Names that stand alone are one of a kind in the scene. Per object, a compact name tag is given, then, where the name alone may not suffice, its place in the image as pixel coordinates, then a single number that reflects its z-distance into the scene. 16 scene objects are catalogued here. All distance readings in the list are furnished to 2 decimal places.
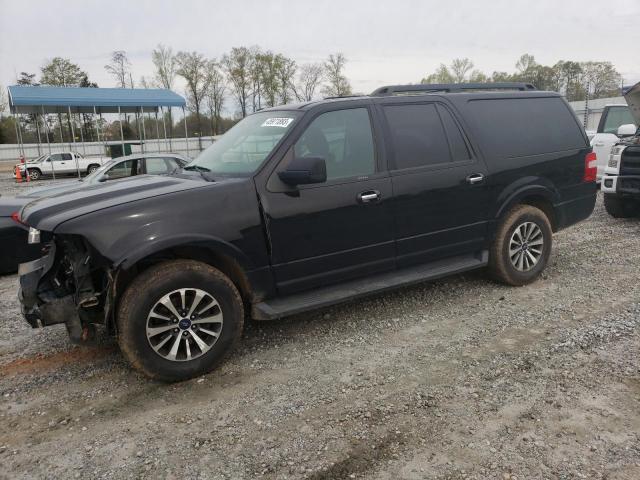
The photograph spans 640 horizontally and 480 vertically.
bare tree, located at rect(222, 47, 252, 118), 60.94
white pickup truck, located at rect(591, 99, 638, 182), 11.35
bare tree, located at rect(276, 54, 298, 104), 62.12
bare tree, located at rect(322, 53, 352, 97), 67.51
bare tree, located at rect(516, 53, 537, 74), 78.95
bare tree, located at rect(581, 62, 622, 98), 67.38
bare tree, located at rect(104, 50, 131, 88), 54.98
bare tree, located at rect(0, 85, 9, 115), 53.56
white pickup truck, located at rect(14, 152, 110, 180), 26.94
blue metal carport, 26.65
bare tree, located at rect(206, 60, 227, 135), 59.33
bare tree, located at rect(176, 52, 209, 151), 57.28
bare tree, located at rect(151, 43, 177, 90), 56.28
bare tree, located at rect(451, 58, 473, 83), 79.88
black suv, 3.52
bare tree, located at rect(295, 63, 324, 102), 65.56
